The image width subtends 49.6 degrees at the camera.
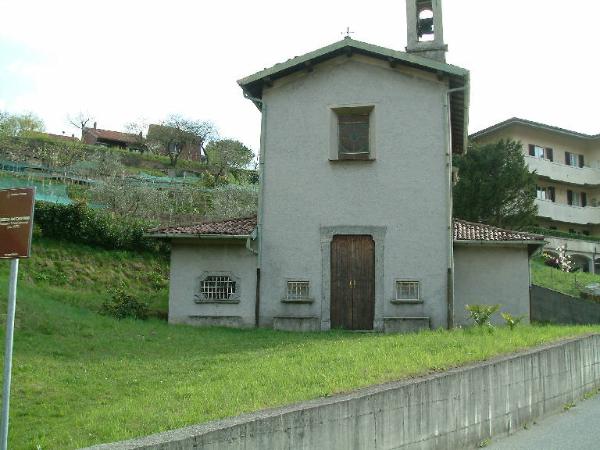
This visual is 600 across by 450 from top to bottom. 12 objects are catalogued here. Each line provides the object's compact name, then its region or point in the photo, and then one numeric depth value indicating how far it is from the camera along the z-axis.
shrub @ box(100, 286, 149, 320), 16.98
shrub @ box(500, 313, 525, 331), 13.54
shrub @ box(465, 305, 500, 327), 13.93
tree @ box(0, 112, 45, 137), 50.58
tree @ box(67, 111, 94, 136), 72.61
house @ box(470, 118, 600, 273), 41.19
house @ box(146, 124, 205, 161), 62.78
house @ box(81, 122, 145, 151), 69.62
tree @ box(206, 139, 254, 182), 52.56
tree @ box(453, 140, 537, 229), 30.53
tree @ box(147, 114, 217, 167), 62.50
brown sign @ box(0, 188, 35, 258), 5.99
